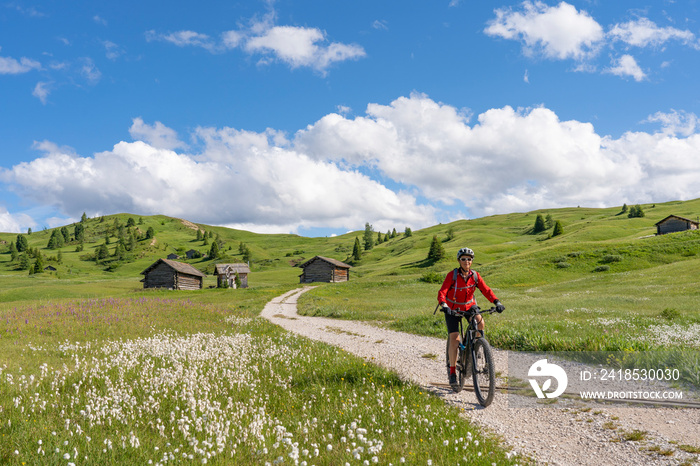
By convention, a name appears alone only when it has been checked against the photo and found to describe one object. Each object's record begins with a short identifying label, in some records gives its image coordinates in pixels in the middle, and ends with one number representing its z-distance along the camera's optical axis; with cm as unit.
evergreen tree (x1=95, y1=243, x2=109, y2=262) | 15150
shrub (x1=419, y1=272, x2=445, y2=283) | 5659
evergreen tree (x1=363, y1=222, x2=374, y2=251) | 17628
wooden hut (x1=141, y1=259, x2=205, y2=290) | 7125
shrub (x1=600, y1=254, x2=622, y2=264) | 4946
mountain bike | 711
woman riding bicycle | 791
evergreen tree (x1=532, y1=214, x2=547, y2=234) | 14588
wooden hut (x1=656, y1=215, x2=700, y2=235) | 8275
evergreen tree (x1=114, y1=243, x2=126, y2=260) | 15250
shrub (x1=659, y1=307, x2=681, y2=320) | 1590
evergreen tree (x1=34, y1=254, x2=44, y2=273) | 11596
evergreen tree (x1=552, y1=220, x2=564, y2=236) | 11217
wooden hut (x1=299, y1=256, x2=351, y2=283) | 8681
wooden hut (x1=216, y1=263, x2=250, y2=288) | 8779
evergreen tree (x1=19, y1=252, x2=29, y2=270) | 13462
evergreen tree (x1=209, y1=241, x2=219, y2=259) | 15750
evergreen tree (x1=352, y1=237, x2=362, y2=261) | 14865
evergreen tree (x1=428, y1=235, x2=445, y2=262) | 9741
